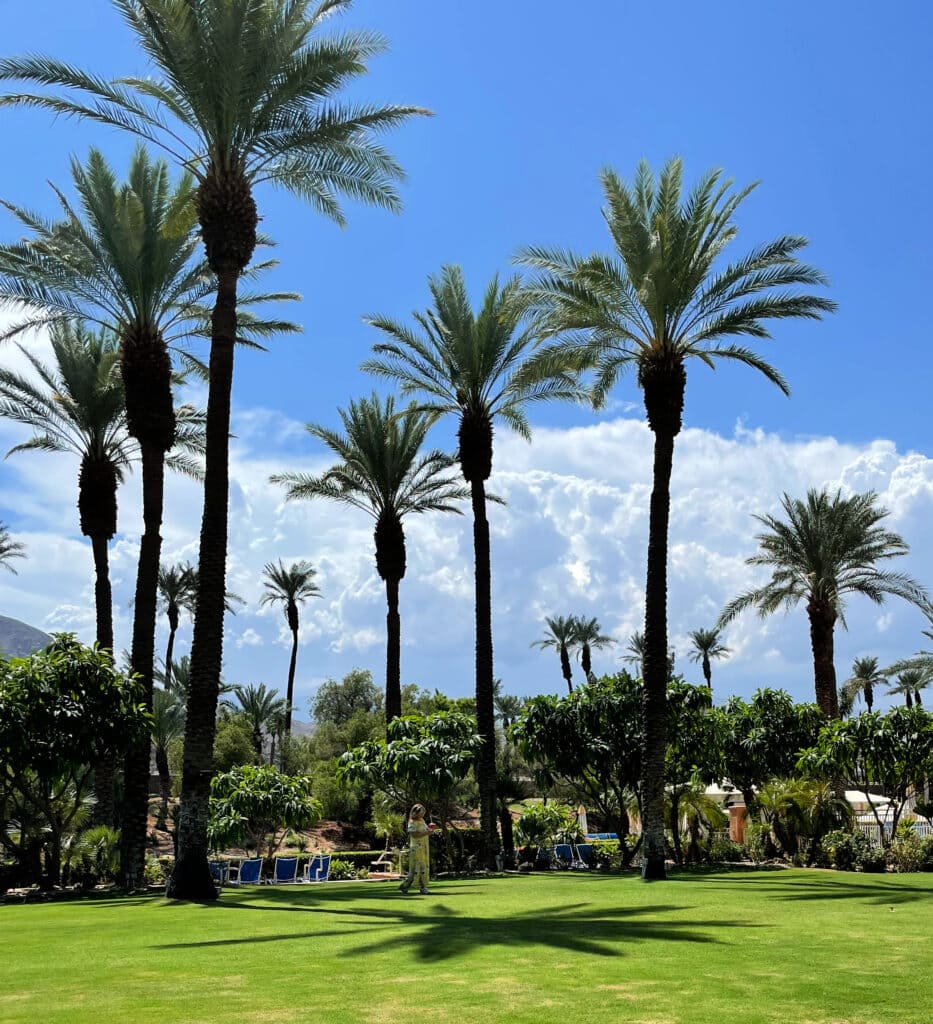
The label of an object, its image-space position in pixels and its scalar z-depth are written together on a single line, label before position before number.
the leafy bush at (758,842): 29.19
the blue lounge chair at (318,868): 27.78
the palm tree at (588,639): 81.25
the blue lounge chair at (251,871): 26.03
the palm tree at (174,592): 62.03
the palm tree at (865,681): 67.50
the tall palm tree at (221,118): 19.48
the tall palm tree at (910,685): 64.28
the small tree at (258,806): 27.27
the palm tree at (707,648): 85.48
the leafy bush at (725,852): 29.23
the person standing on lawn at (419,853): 18.62
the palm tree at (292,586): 68.00
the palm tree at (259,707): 64.94
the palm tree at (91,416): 28.86
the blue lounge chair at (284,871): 26.68
